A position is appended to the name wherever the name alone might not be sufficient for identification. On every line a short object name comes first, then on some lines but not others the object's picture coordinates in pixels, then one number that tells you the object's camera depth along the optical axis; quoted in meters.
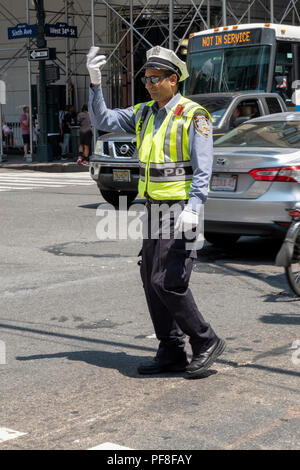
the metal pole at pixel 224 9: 23.61
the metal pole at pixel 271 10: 27.06
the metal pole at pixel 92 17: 26.57
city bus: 18.98
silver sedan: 8.92
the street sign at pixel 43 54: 24.91
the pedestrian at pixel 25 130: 28.30
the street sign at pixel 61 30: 25.94
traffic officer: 5.16
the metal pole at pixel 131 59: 27.83
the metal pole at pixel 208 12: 27.22
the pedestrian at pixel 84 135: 25.30
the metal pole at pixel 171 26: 24.70
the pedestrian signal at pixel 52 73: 25.78
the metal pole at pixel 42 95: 25.47
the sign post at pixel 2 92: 26.33
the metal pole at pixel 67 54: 30.12
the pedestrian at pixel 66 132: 27.95
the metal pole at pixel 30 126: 27.14
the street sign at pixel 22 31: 25.89
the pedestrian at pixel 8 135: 32.27
